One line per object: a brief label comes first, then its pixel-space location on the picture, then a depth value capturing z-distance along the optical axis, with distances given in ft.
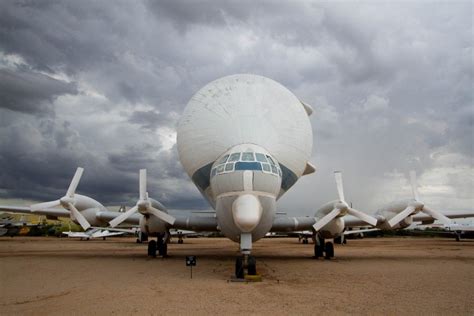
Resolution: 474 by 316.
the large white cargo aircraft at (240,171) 35.91
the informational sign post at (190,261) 36.00
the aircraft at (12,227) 160.00
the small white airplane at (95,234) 152.87
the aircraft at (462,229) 149.04
